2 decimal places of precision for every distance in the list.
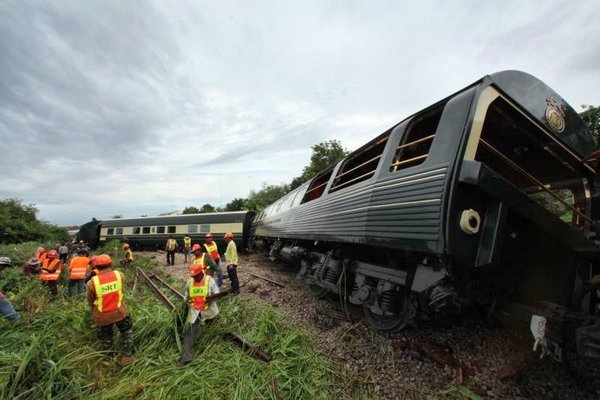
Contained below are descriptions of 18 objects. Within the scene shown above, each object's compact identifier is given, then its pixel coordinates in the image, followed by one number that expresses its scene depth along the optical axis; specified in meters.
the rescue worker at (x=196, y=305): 4.46
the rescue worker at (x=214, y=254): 8.81
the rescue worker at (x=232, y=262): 7.94
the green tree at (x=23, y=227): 25.78
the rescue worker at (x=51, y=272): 8.16
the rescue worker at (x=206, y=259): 7.31
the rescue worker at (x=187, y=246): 15.91
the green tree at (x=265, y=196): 44.00
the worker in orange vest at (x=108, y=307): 4.49
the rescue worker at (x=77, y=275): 8.05
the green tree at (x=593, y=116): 10.09
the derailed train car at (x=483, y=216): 2.77
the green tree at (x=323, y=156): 31.05
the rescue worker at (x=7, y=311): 4.82
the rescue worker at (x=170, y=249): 14.82
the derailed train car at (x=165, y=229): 19.92
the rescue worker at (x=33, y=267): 9.04
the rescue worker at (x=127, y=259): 13.67
